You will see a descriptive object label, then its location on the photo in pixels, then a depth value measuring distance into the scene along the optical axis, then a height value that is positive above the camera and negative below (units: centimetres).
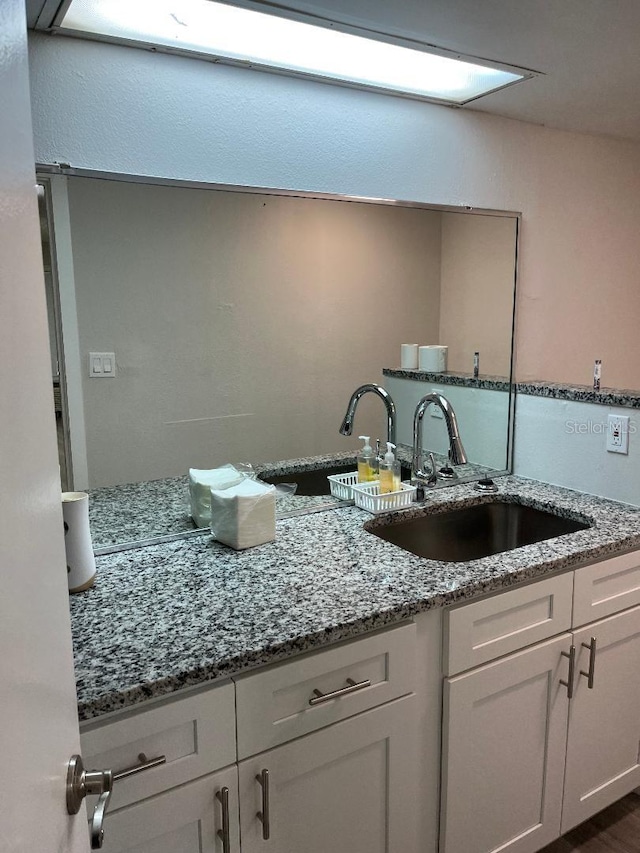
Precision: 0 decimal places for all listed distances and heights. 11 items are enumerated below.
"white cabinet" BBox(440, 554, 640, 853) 140 -98
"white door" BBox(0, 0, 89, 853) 50 -19
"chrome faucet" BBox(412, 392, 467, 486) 171 -32
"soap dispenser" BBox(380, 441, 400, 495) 181 -43
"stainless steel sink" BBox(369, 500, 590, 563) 183 -63
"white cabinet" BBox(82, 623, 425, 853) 100 -77
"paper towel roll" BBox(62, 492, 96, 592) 127 -44
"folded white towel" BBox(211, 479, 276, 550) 148 -46
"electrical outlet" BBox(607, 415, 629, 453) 187 -33
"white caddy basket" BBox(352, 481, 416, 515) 176 -49
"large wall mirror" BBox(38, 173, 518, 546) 150 +4
